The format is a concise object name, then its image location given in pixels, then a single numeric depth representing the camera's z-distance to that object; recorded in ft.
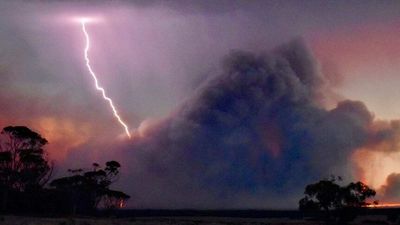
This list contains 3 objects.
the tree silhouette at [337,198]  318.45
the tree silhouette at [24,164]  373.61
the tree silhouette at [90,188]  402.11
